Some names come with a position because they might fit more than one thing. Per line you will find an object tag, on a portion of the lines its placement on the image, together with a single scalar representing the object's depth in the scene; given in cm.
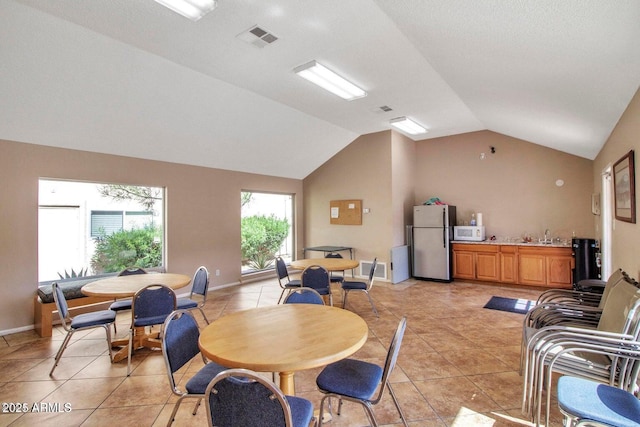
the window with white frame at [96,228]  429
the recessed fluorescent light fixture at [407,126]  559
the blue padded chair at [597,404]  146
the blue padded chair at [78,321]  286
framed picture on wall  258
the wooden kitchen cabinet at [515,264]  542
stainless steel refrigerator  638
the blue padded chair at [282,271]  462
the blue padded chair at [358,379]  169
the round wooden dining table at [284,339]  150
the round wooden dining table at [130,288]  306
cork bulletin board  696
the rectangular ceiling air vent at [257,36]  280
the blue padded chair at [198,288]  353
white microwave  627
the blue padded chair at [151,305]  290
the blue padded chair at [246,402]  123
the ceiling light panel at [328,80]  352
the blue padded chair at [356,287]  439
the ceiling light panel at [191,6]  236
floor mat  459
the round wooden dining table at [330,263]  442
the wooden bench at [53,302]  373
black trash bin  492
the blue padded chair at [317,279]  405
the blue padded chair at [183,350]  175
